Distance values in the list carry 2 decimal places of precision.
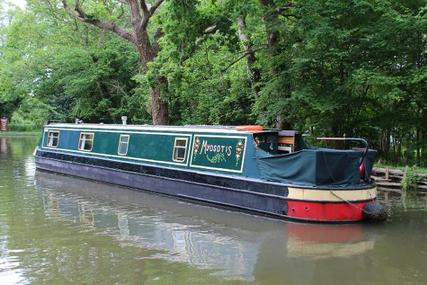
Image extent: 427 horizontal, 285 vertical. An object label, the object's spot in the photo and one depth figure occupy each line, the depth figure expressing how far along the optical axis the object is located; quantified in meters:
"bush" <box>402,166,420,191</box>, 14.20
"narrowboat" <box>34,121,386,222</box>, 10.15
